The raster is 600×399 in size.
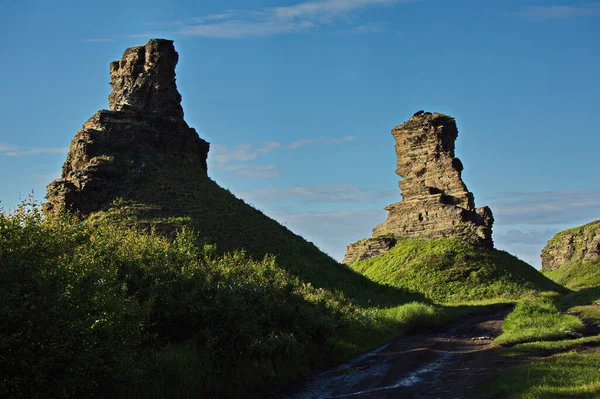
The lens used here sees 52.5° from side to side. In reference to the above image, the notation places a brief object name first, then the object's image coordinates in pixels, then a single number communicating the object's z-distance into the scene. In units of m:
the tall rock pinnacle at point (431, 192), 70.50
